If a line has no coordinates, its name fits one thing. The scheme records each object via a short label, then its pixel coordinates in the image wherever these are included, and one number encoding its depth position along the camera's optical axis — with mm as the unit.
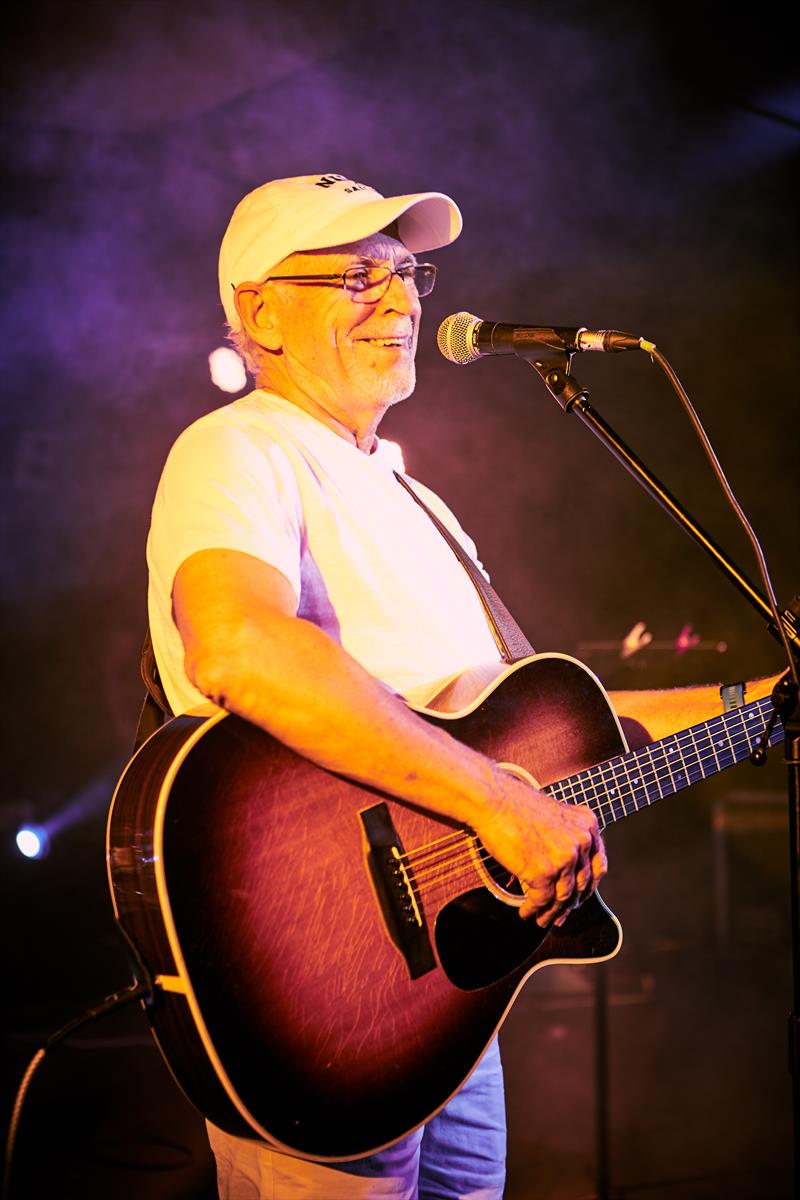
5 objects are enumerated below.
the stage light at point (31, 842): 5289
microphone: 2055
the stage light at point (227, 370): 5660
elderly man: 1623
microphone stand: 1767
